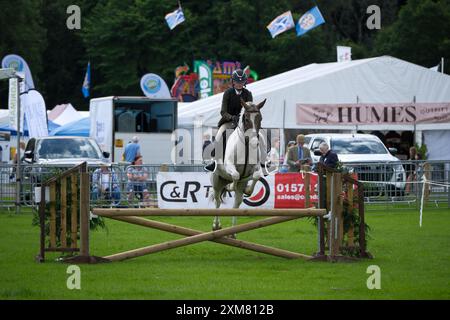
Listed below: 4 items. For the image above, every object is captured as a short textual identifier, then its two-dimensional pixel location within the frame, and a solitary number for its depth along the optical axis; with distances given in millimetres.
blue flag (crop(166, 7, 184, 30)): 52250
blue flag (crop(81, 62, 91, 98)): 61312
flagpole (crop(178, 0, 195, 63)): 73750
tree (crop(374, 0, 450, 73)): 65438
